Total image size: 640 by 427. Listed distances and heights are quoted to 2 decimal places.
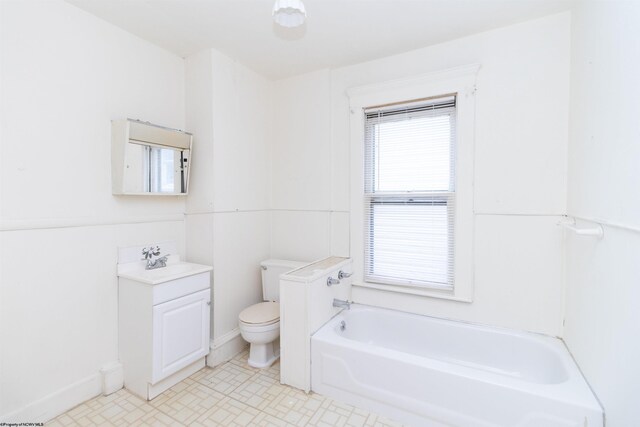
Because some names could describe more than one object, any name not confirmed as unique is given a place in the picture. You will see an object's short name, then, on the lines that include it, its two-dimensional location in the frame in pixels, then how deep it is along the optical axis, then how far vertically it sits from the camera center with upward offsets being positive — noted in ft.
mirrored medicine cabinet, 6.43 +1.18
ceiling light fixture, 4.18 +3.01
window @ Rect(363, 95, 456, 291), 7.34 +0.46
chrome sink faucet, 7.10 -1.22
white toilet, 7.25 -2.93
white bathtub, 4.66 -3.14
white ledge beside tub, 6.51 -2.47
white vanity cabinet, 6.14 -2.62
